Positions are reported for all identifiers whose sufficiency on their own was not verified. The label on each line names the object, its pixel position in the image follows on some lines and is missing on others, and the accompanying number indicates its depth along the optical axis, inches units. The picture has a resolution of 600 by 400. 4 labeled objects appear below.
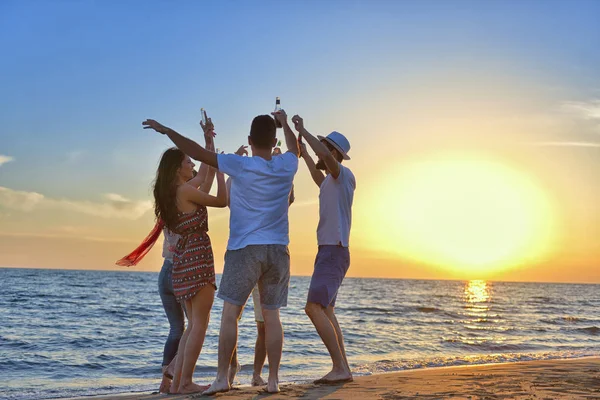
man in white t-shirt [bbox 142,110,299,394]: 188.2
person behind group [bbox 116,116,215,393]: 221.9
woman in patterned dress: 200.5
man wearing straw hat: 217.8
